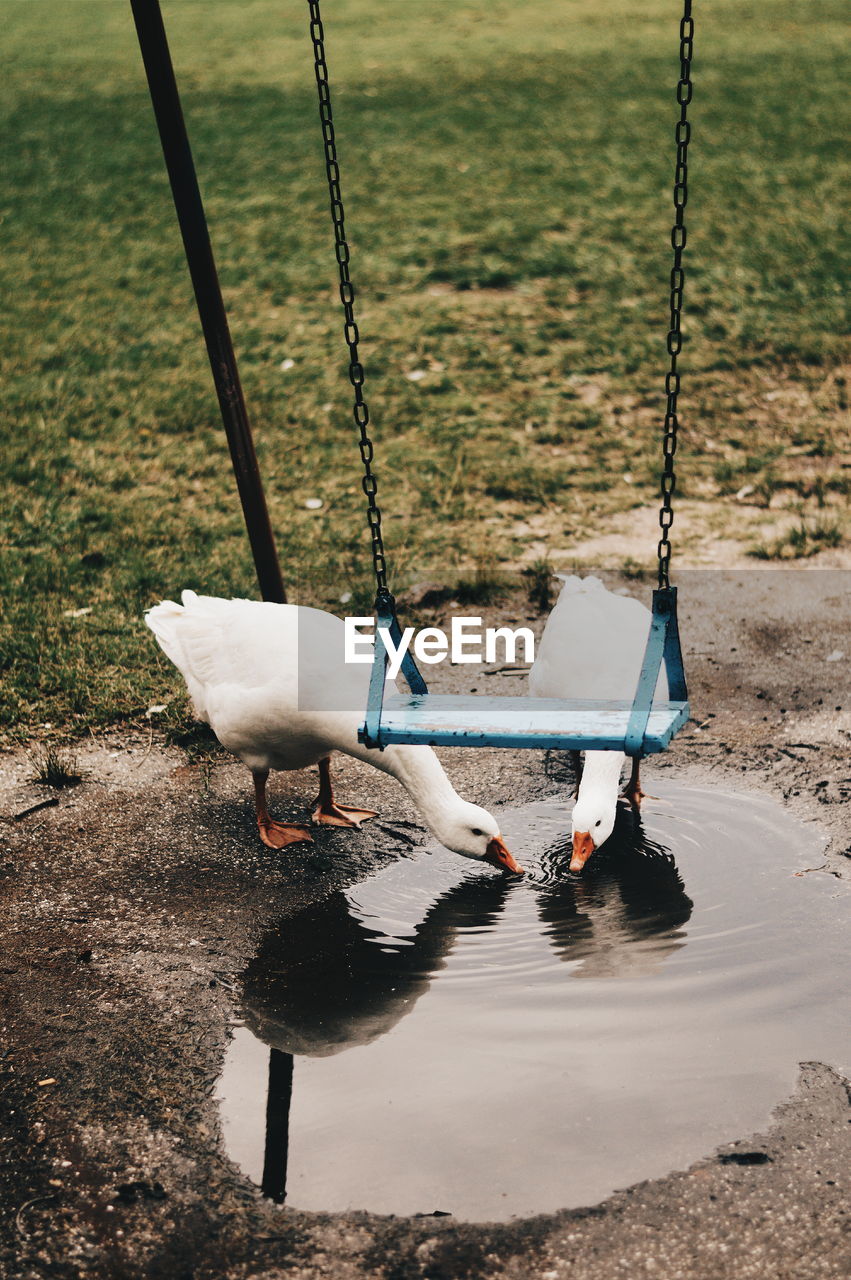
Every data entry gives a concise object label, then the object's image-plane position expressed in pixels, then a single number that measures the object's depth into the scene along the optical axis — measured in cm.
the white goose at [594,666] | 430
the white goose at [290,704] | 430
